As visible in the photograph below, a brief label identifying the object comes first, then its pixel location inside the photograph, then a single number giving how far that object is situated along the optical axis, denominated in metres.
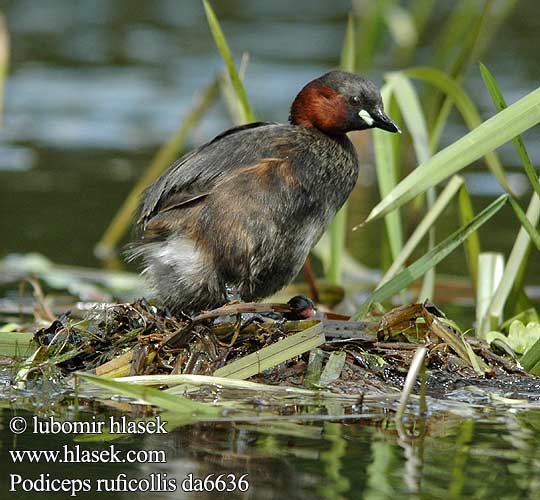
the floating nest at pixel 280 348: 10.09
